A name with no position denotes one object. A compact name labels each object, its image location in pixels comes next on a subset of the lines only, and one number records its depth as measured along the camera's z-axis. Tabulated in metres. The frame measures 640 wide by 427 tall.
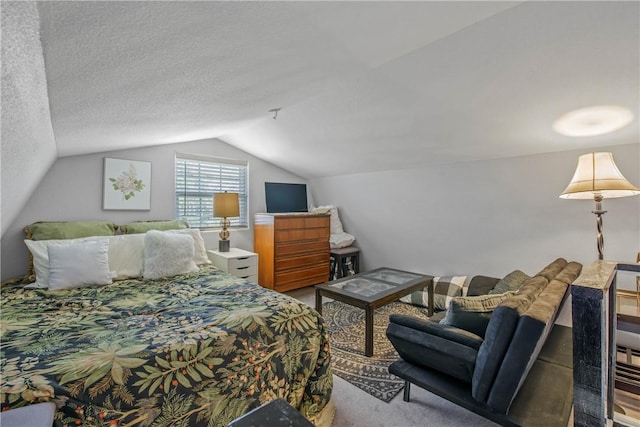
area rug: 1.99
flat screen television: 4.39
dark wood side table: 0.37
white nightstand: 3.20
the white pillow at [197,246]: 2.90
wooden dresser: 3.84
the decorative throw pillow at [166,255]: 2.48
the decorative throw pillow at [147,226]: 2.96
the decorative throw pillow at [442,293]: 3.25
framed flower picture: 3.02
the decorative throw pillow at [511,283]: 1.92
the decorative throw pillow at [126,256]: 2.42
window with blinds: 3.65
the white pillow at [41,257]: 2.15
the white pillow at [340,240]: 4.48
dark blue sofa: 1.22
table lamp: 3.46
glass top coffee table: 2.34
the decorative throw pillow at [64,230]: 2.49
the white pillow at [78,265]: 2.10
